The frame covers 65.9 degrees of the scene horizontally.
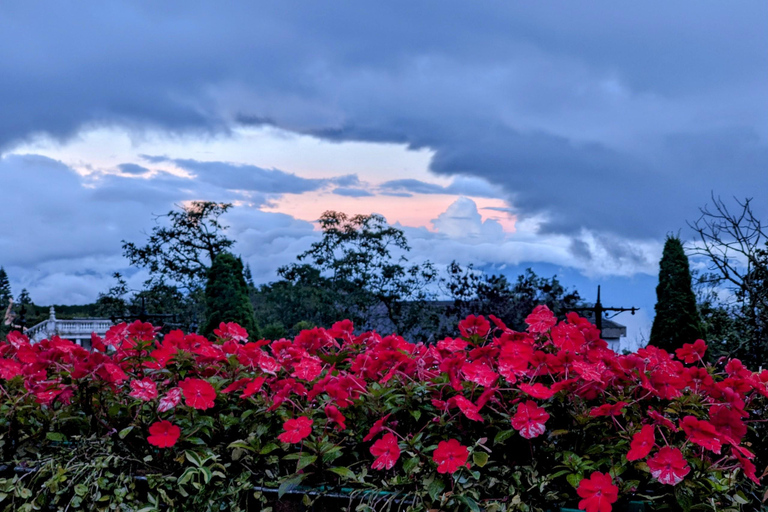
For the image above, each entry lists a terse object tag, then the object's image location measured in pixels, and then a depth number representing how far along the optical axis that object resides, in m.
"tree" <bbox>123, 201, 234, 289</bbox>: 15.25
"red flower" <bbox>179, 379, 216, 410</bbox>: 2.02
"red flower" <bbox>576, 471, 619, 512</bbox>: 1.74
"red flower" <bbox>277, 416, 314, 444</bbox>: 1.86
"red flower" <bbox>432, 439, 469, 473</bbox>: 1.79
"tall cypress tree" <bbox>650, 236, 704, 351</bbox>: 8.14
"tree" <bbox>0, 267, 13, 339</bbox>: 30.42
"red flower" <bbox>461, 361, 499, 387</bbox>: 1.88
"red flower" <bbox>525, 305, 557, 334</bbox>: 2.20
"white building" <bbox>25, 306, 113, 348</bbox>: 21.80
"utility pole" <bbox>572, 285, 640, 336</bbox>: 8.29
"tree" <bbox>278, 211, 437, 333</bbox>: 13.55
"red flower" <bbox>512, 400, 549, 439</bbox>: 1.80
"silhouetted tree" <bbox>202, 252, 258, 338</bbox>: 9.25
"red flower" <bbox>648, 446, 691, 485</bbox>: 1.75
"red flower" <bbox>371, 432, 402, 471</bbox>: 1.81
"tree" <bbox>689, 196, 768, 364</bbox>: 6.96
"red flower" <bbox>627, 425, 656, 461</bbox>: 1.77
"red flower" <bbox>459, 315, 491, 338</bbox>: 2.42
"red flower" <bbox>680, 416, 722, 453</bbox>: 1.80
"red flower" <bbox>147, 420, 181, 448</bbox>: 2.01
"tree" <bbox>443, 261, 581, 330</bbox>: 10.33
